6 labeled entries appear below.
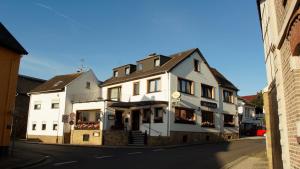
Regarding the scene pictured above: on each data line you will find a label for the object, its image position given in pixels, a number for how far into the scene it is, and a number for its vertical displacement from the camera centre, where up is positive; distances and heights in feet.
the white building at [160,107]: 71.67 +5.24
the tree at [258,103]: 145.08 +13.06
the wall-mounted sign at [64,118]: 76.46 +0.90
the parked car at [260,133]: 95.51 -3.57
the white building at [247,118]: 115.70 +3.29
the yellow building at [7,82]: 42.13 +7.12
